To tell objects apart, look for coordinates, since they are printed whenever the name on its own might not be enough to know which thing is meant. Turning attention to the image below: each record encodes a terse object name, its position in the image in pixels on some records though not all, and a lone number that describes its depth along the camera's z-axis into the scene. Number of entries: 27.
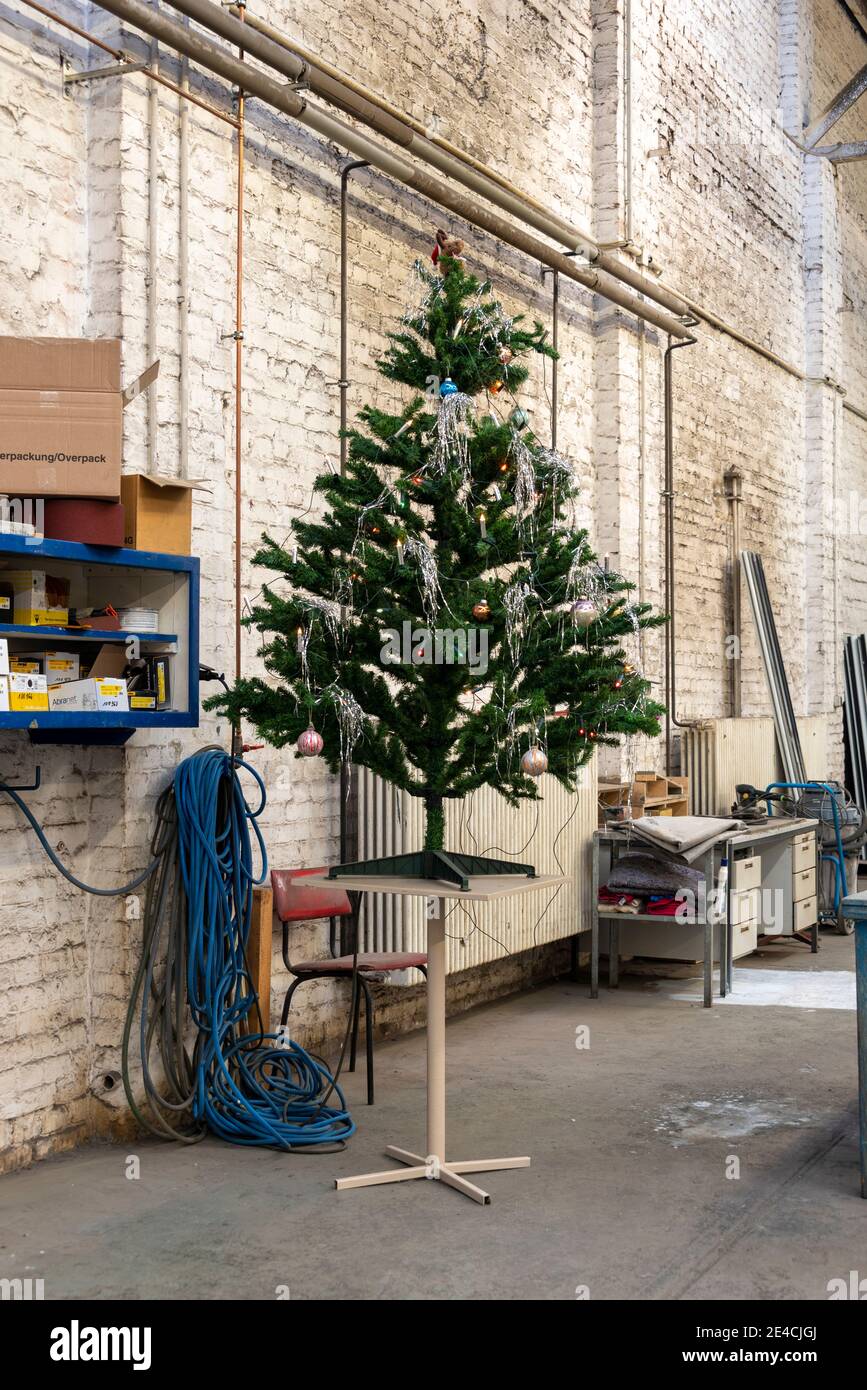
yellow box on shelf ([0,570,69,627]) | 3.78
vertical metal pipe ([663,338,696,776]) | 8.41
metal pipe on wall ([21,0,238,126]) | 4.10
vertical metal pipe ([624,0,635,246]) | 7.82
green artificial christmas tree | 3.99
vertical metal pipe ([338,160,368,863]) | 5.48
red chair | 4.74
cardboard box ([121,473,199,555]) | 4.07
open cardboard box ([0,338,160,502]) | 3.70
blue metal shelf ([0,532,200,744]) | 3.66
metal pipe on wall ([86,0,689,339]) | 4.38
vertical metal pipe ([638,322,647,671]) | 7.97
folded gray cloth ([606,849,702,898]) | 6.65
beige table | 3.84
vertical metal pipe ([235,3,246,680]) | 4.75
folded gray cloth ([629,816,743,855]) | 6.39
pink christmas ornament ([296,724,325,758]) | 3.86
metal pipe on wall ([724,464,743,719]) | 9.62
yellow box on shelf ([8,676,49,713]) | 3.66
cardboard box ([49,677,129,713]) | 3.81
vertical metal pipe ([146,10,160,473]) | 4.47
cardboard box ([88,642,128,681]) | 4.02
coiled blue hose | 4.30
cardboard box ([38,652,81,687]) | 3.83
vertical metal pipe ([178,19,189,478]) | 4.59
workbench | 6.71
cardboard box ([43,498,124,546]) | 3.77
